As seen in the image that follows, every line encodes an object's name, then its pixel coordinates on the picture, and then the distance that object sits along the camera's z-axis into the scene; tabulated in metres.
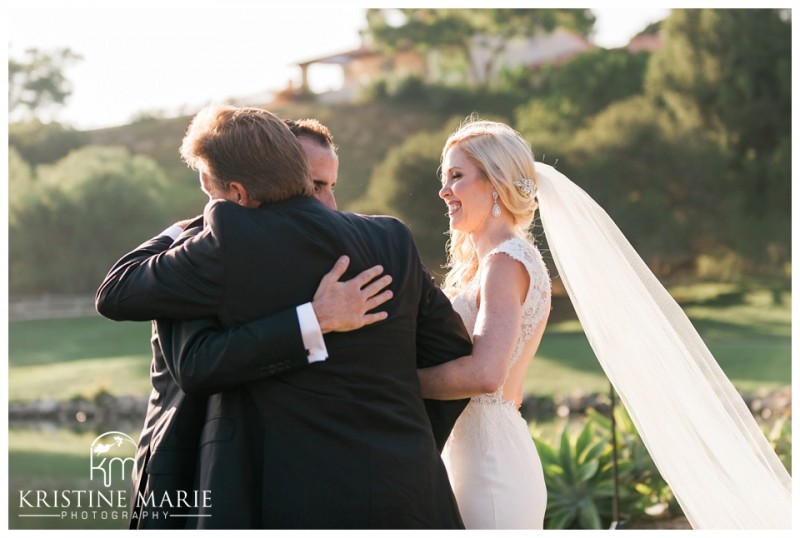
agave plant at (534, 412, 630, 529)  5.83
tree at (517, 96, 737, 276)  21.25
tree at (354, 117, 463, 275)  18.88
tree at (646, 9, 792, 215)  21.91
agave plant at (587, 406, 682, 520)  5.98
